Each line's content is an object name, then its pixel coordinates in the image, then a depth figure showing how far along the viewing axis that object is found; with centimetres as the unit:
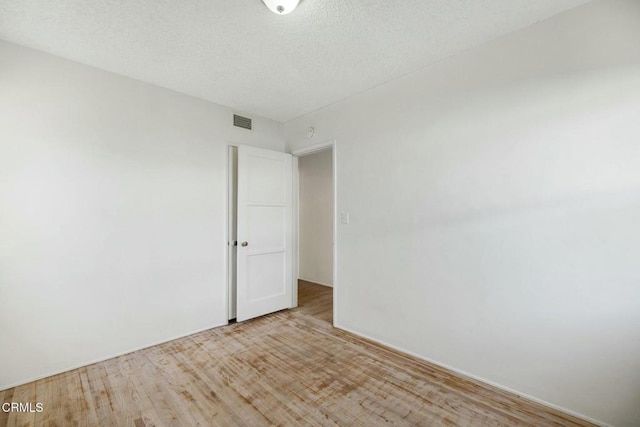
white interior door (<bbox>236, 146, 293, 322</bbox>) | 316
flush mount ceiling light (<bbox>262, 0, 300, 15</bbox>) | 162
